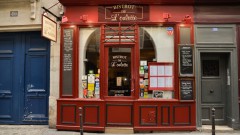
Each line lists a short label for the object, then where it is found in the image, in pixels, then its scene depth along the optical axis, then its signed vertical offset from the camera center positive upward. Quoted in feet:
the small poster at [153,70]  29.94 +0.05
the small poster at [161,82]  29.84 -1.18
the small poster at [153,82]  29.86 -1.18
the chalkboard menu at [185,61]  29.55 +1.06
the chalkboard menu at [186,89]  29.32 -1.90
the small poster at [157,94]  29.91 -2.48
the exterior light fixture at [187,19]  29.76 +5.57
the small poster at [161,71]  29.91 +0.00
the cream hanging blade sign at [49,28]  27.49 +4.40
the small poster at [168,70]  29.91 +0.11
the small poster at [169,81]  29.81 -1.07
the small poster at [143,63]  30.12 +0.87
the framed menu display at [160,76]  29.81 -0.54
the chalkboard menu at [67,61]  30.25 +1.09
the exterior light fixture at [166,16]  29.78 +5.90
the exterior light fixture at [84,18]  30.25 +5.77
